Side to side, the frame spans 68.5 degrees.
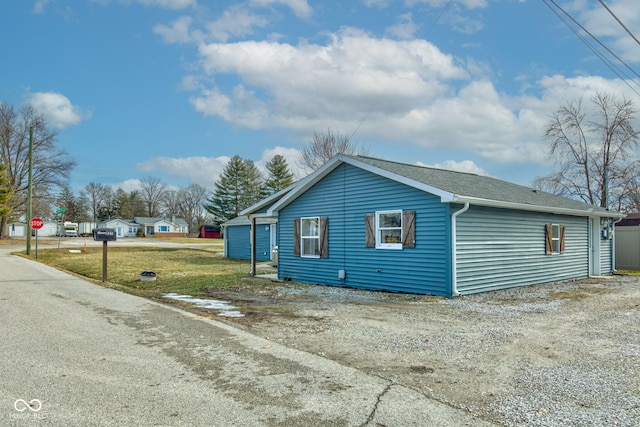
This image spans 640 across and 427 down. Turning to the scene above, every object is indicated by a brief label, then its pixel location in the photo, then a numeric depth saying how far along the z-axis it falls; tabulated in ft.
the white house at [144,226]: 240.94
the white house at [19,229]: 247.40
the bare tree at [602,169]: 93.71
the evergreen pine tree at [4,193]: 126.82
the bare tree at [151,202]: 284.61
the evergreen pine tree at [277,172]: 186.70
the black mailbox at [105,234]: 43.74
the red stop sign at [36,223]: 82.64
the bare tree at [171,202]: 286.05
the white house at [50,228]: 257.14
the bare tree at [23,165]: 156.76
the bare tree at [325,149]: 130.21
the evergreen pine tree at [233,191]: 209.97
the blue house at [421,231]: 36.35
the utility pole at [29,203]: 91.40
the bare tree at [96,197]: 279.90
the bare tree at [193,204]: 286.05
